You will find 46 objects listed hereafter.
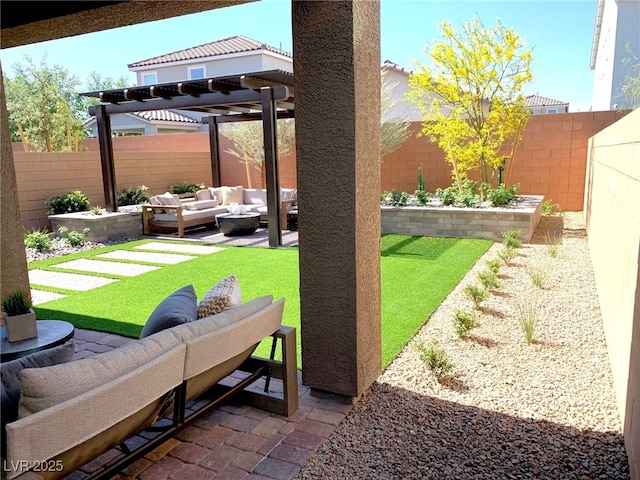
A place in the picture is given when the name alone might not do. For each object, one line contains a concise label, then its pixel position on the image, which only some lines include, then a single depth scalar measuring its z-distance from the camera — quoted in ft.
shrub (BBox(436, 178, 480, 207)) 31.79
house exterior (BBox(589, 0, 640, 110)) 38.93
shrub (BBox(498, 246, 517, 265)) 23.27
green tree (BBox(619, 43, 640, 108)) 30.62
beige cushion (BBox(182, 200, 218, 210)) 36.52
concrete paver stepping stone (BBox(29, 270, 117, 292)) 21.69
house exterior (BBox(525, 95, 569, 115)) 122.01
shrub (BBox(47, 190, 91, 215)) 34.65
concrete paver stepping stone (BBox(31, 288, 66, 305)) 19.49
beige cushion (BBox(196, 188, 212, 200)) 39.47
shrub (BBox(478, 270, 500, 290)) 18.57
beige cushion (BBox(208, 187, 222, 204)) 39.87
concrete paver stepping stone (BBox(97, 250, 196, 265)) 26.71
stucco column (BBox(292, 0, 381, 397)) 9.27
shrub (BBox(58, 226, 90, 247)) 30.99
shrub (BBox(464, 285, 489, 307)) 16.96
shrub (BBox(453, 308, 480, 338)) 14.34
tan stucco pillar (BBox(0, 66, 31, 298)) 14.82
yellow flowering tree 31.53
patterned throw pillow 9.89
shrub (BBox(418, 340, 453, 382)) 11.79
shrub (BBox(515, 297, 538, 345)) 13.88
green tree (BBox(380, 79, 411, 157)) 40.91
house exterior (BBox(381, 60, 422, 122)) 67.21
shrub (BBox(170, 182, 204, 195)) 44.78
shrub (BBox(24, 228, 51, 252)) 29.43
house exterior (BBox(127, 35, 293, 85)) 69.82
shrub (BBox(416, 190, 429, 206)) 33.63
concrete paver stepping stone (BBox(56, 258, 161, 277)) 24.04
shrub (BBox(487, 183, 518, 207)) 31.40
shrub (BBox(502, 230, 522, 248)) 25.75
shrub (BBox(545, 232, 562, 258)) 24.24
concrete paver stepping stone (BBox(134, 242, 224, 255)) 29.32
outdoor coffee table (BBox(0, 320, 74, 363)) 11.20
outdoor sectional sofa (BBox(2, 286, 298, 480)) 5.68
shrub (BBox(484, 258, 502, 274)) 21.02
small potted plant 11.85
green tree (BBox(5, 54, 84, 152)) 54.49
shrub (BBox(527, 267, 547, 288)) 19.17
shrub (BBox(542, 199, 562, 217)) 36.52
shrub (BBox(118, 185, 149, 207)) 40.42
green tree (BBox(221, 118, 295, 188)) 45.80
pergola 28.99
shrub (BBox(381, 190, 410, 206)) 33.53
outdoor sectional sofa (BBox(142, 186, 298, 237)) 34.94
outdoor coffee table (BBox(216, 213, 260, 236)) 33.88
